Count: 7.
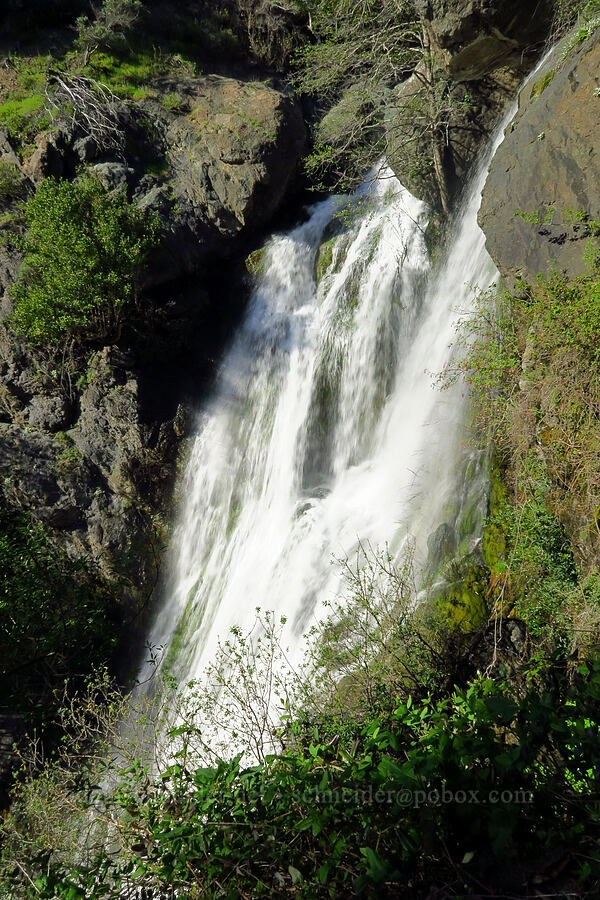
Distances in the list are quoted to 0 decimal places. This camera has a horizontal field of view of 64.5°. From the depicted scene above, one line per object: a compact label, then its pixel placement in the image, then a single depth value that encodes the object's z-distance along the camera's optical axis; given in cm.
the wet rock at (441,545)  588
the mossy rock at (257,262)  1230
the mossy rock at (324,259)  1133
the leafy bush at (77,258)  1027
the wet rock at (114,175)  1164
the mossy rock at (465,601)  524
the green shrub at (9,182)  1171
